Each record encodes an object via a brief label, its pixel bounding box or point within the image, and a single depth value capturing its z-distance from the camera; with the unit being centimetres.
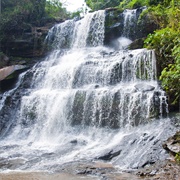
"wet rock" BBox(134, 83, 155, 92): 1044
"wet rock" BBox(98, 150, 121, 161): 784
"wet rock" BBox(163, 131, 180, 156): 676
